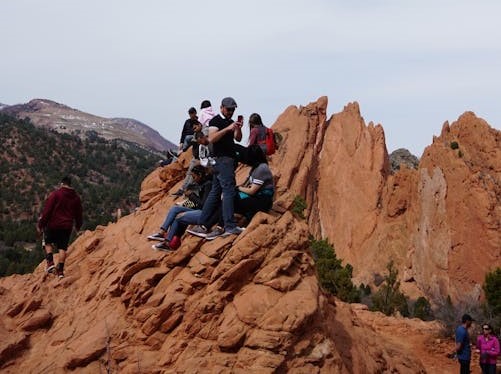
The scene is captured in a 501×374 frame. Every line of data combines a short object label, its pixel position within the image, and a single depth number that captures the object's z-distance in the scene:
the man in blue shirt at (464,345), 10.65
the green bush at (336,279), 25.27
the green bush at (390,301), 25.91
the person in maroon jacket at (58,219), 9.72
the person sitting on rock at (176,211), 8.32
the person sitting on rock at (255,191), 8.01
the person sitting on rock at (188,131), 11.79
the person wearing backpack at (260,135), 9.08
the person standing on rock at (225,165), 7.80
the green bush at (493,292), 22.31
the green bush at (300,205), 32.96
